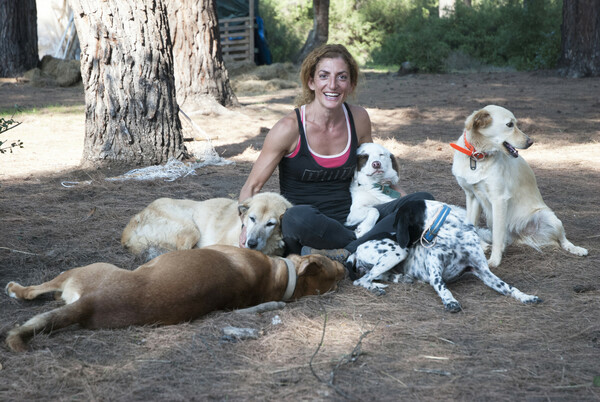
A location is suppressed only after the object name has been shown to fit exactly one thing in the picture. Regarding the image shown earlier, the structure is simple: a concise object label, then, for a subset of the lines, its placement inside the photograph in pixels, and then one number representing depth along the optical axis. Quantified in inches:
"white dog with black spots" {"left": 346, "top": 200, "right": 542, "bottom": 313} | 158.1
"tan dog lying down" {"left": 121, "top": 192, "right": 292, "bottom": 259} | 172.9
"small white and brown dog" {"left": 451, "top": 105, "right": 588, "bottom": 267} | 183.0
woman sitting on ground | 177.0
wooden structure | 890.1
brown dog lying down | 118.5
